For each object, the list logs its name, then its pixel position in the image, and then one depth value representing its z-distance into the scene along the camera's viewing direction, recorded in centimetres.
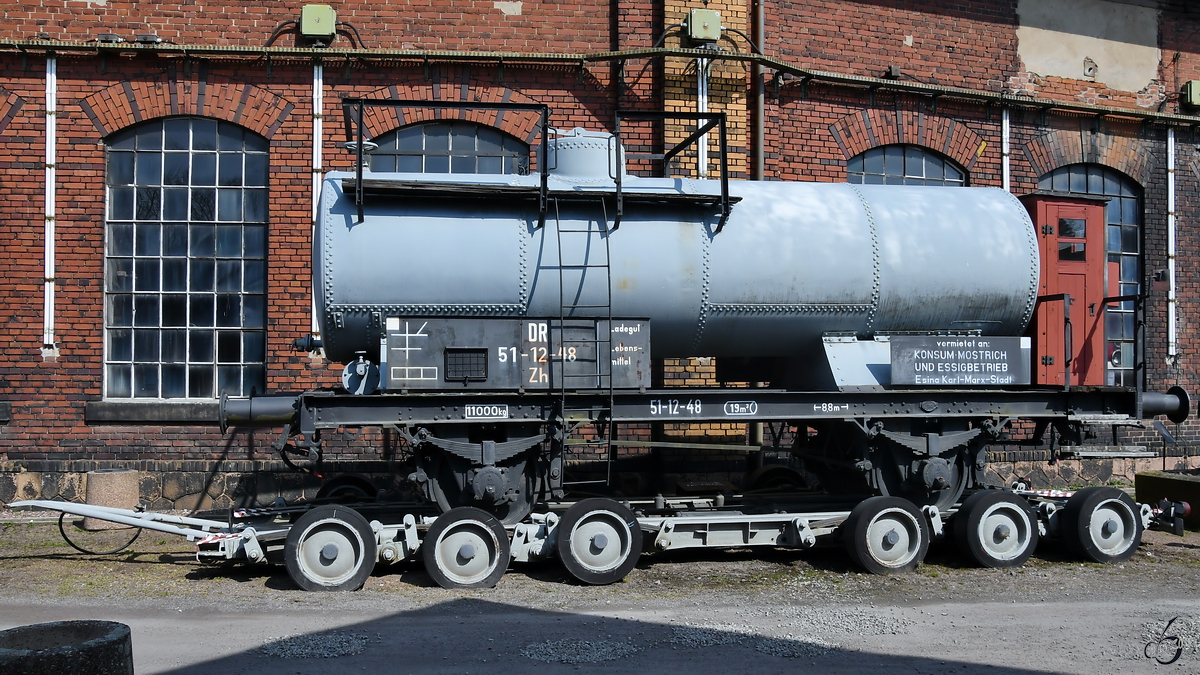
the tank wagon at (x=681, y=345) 766
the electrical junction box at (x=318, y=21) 1137
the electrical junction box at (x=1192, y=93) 1374
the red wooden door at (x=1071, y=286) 866
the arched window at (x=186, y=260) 1134
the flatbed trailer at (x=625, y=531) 737
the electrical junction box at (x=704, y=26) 1152
